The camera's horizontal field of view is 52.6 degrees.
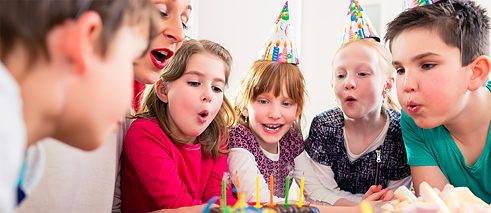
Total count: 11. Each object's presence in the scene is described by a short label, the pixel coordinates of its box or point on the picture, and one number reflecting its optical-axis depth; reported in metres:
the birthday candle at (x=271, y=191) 0.94
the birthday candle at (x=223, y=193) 0.81
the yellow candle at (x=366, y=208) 0.58
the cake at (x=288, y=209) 0.87
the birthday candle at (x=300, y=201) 0.93
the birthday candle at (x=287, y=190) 0.95
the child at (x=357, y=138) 1.61
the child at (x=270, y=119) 1.62
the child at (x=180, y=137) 1.26
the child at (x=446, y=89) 1.27
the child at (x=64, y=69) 0.47
